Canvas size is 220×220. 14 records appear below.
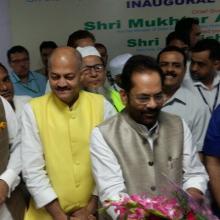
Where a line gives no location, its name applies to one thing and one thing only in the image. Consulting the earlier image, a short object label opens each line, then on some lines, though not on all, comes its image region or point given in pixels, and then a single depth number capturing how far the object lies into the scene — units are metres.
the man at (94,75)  2.20
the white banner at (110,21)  4.25
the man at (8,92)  2.19
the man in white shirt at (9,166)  1.79
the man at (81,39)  2.73
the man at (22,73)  3.74
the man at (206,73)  2.37
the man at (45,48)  3.99
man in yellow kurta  1.75
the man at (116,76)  2.22
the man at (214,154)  1.76
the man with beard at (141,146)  1.52
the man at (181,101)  2.18
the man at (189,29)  3.72
